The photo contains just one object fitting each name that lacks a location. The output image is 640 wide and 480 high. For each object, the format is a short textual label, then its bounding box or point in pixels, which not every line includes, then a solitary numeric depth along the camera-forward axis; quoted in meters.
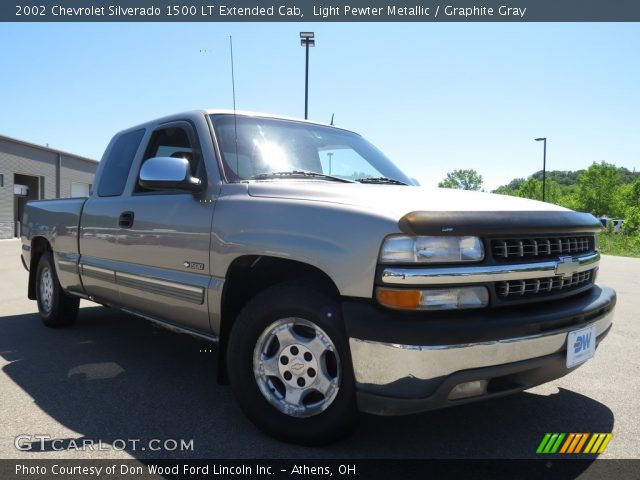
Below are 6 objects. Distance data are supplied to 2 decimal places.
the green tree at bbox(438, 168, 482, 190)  87.31
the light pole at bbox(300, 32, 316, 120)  14.41
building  28.30
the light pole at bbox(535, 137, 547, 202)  35.53
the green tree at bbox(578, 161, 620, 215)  61.53
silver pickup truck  2.18
